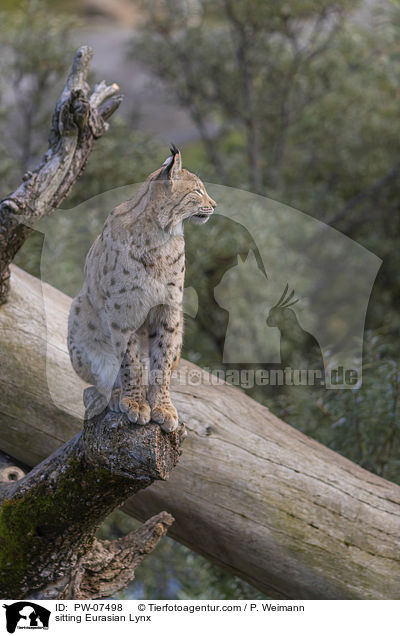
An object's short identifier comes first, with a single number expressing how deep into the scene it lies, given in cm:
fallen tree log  809
